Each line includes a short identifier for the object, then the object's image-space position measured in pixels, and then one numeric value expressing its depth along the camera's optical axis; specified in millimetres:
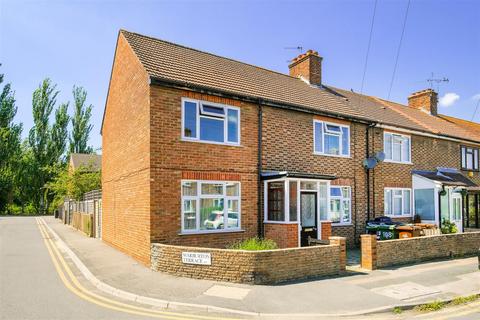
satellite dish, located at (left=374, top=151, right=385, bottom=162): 15445
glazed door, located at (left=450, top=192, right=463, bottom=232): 17881
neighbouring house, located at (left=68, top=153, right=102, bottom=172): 41050
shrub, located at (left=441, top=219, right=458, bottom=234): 15578
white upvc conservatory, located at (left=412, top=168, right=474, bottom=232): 16500
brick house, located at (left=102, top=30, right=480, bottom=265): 10750
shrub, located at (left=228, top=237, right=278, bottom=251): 9517
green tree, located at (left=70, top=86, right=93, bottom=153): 52812
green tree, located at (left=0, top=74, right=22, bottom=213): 44344
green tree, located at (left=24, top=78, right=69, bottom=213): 48875
